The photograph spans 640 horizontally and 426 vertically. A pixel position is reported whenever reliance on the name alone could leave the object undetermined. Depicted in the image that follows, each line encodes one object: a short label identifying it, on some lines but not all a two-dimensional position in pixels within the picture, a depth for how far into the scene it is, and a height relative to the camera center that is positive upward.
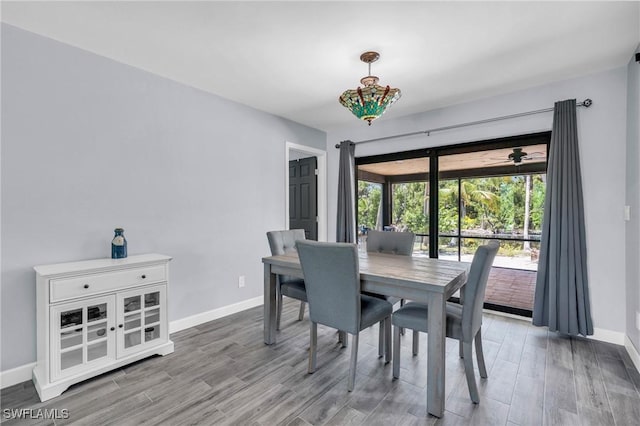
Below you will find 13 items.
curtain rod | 2.83 +1.03
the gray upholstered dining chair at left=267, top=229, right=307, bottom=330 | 2.80 -0.66
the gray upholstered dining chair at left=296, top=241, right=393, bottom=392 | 1.97 -0.55
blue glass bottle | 2.46 -0.27
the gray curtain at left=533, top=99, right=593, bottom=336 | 2.77 -0.28
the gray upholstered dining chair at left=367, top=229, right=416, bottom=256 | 2.96 -0.31
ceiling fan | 3.25 +0.61
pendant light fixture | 2.24 +0.86
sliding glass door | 3.34 +0.15
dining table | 1.78 -0.49
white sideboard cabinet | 1.96 -0.75
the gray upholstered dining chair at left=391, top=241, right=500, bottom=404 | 1.83 -0.69
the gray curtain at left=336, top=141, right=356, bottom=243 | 4.49 +0.22
